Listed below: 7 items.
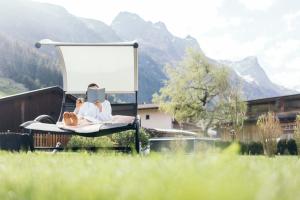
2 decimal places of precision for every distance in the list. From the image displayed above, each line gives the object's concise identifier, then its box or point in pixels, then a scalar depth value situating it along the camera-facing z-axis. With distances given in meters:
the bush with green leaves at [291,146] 24.41
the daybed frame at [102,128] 6.51
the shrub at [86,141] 15.38
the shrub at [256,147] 26.53
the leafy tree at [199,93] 44.53
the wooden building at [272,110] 37.62
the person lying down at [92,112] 7.47
